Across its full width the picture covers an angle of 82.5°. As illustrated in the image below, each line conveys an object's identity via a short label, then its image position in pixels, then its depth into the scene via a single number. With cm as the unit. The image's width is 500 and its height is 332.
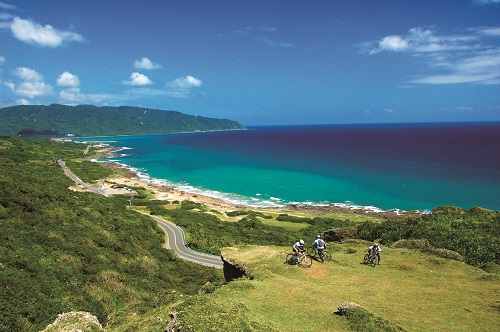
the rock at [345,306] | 1288
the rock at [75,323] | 1330
